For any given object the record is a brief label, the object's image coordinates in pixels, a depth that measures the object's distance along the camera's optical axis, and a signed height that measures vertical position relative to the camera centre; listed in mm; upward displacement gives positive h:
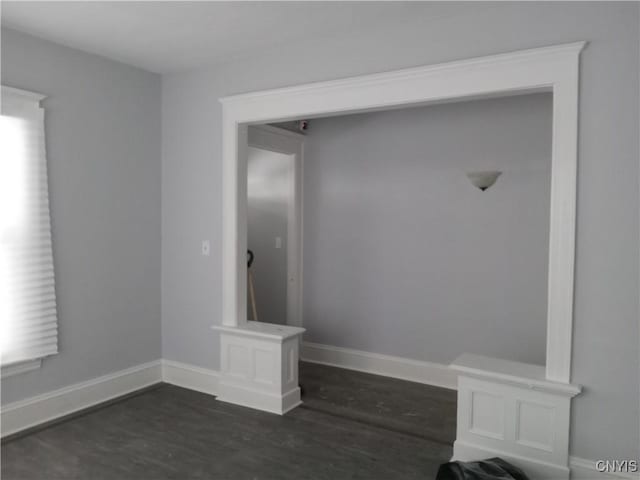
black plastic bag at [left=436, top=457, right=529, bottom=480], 2531 -1355
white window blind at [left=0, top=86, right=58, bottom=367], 3201 -111
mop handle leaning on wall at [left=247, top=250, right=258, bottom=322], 4924 -738
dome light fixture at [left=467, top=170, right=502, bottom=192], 3844 +352
